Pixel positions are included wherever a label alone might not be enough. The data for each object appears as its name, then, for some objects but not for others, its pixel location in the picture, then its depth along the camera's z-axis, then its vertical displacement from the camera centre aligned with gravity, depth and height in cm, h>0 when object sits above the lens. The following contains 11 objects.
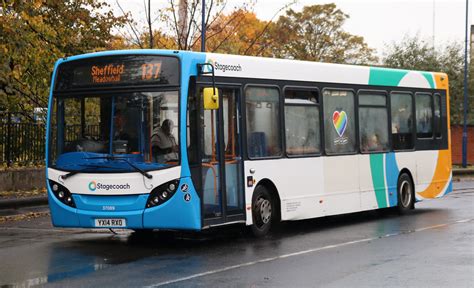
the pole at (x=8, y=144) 2419 +33
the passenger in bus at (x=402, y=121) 1880 +53
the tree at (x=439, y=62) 5431 +516
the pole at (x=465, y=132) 4562 +64
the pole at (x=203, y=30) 2655 +363
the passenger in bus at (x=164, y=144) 1280 +12
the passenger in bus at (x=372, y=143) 1766 +8
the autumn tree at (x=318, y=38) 7250 +906
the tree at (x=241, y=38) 3825 +600
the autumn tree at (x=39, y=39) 2075 +306
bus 1279 +16
